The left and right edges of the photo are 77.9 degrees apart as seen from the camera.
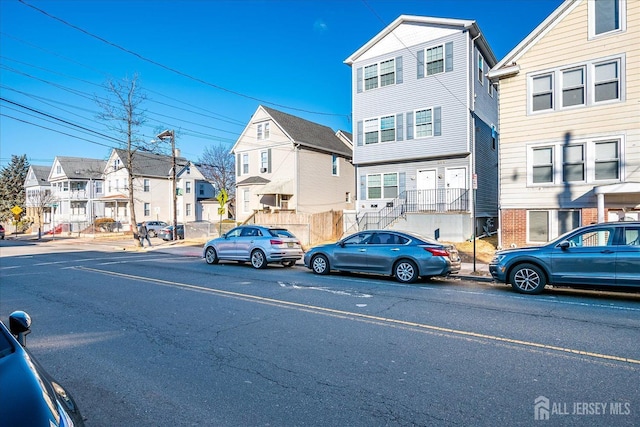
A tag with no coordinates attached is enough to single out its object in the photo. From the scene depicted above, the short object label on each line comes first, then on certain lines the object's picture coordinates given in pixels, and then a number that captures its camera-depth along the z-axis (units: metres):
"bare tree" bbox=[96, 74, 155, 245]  27.50
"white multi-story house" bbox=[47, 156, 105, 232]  52.03
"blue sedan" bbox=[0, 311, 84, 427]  2.12
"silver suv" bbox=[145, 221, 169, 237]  37.09
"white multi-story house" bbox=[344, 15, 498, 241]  20.38
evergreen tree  63.16
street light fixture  26.77
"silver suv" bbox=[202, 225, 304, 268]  14.44
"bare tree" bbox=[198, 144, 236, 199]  62.09
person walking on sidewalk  25.50
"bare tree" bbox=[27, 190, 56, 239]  50.70
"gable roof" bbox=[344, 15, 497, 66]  20.24
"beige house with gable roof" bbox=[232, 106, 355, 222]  30.41
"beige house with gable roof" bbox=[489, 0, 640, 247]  14.71
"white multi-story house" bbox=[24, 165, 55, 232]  53.62
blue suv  8.45
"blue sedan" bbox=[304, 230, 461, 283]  11.10
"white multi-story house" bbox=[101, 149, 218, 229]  48.69
